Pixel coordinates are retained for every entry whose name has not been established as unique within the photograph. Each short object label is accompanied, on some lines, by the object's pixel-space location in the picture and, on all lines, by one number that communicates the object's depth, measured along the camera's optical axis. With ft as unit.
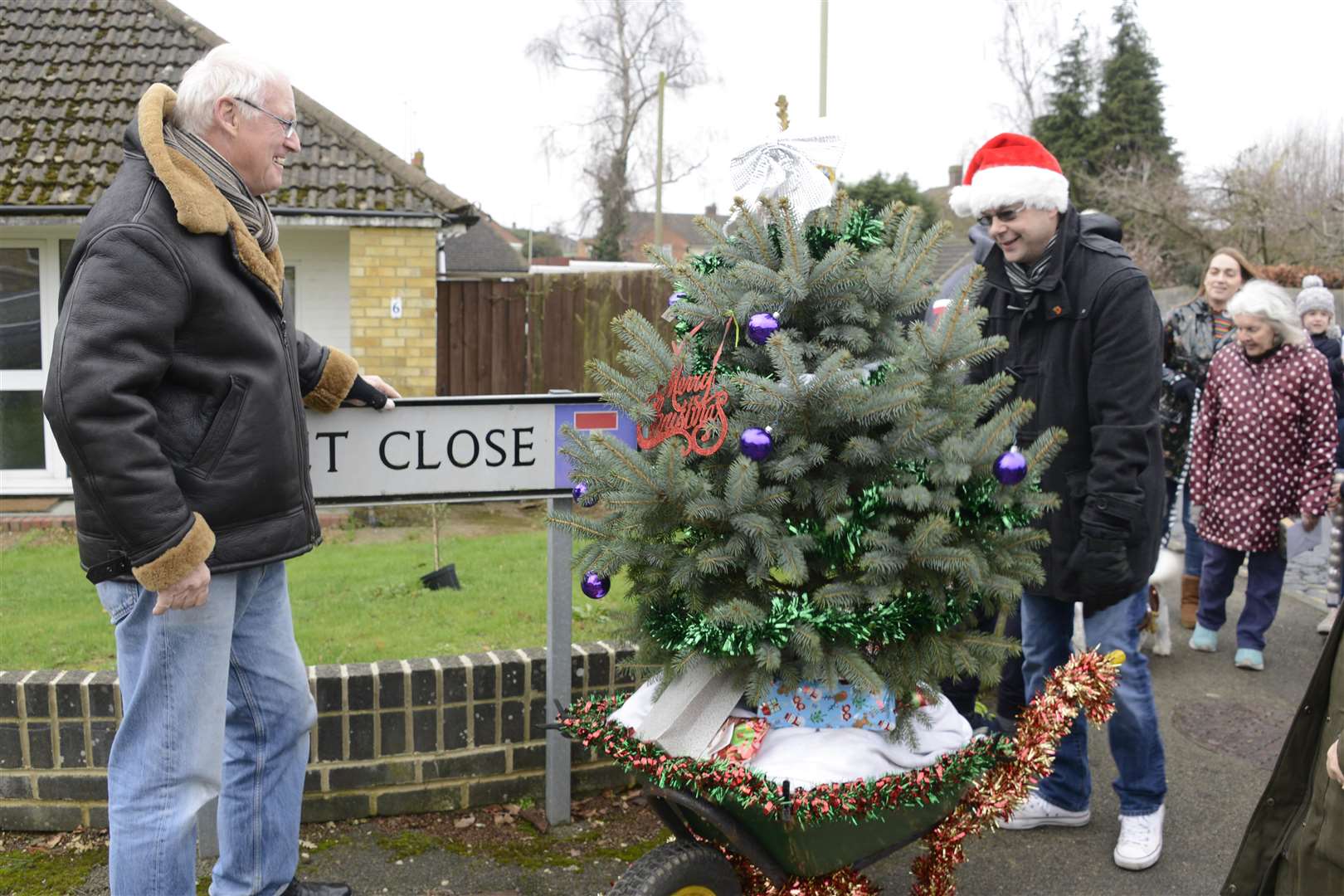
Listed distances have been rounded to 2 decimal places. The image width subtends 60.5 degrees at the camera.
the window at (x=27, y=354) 34.22
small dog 17.80
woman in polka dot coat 17.76
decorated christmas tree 8.39
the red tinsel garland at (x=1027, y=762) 8.89
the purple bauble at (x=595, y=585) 9.27
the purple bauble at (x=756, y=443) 8.21
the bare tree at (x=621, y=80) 112.88
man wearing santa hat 10.69
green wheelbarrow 8.17
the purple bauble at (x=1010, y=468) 8.38
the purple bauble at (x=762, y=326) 8.45
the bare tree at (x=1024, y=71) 130.31
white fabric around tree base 8.23
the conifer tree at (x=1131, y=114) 126.31
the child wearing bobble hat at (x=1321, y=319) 25.03
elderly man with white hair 7.61
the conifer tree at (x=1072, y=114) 127.24
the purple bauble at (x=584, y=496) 9.52
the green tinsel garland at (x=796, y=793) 7.87
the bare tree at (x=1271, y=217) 85.20
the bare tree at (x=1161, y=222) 96.58
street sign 10.81
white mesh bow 9.35
